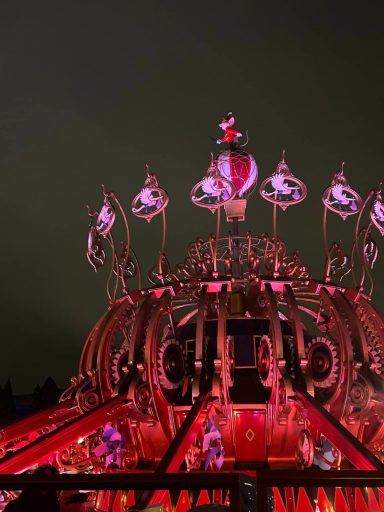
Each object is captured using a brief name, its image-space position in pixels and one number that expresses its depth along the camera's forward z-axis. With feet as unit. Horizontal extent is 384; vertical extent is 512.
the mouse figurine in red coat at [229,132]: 44.57
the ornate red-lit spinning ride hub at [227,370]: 30.83
